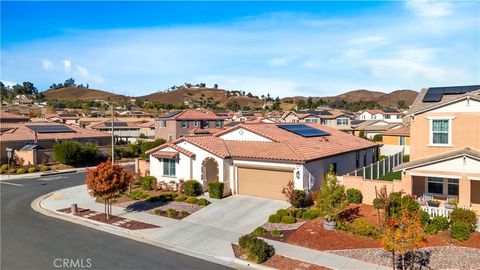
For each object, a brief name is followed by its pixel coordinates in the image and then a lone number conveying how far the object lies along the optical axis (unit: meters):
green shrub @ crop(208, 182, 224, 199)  25.97
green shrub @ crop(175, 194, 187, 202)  25.83
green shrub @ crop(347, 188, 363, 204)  23.39
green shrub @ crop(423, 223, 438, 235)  18.09
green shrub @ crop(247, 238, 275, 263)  15.77
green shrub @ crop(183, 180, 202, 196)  26.66
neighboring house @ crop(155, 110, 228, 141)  61.50
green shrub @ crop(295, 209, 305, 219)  21.59
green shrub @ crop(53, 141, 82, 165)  42.59
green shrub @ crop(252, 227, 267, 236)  19.17
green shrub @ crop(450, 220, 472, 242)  17.11
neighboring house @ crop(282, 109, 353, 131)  74.06
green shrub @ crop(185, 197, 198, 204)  24.95
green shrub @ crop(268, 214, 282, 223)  21.06
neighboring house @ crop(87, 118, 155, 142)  68.69
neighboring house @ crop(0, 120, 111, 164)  43.91
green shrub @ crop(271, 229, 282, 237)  18.91
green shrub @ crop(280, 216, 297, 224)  20.81
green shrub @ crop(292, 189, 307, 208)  22.67
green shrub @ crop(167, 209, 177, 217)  22.53
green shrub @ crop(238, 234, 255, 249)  16.15
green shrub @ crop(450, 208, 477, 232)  18.02
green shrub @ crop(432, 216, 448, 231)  18.23
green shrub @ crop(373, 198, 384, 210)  21.59
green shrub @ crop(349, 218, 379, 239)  18.05
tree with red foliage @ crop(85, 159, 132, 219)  21.89
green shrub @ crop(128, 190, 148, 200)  27.02
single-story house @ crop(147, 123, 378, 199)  25.36
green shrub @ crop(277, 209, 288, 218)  21.43
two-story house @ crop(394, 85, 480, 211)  20.20
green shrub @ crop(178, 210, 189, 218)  22.43
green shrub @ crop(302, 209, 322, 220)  21.30
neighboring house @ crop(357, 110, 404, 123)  98.56
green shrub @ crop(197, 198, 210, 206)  24.48
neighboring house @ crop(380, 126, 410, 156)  47.19
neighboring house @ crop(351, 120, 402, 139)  64.00
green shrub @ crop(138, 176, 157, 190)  29.44
